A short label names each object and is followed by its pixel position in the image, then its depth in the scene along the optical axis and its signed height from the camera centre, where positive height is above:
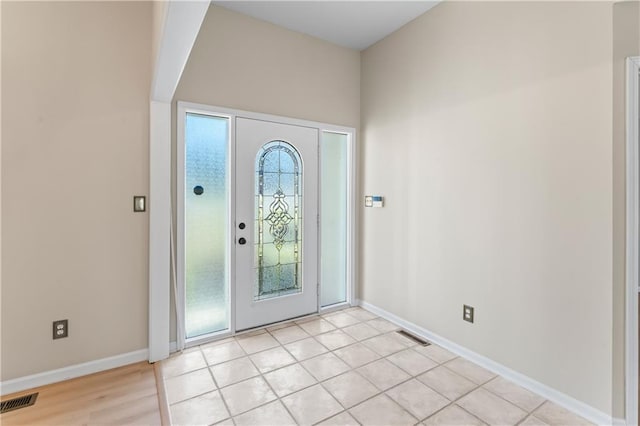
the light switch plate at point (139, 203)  2.42 +0.07
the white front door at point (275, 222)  2.91 -0.10
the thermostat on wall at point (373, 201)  3.36 +0.13
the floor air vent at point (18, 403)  1.88 -1.21
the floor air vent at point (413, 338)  2.77 -1.19
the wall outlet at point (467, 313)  2.51 -0.85
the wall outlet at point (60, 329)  2.16 -0.84
